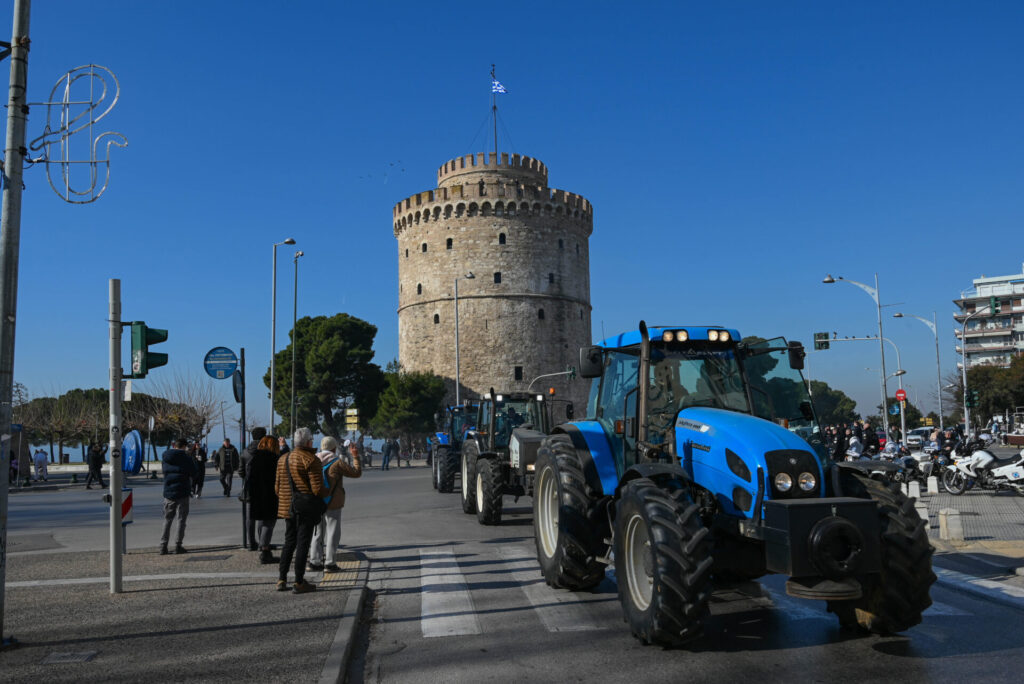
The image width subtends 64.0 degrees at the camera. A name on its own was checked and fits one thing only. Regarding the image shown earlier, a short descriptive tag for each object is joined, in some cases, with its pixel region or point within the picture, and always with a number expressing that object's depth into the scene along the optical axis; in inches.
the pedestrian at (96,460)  1122.0
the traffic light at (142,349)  349.7
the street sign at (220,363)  438.9
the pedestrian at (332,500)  365.4
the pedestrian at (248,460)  431.2
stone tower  2316.7
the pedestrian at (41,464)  1349.7
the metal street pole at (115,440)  323.3
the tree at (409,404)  2206.0
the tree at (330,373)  2237.9
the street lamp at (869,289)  1285.7
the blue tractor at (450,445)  850.1
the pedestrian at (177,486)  430.9
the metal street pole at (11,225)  243.8
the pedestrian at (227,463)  900.6
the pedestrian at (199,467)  881.0
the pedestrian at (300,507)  314.2
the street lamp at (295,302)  1503.4
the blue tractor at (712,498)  206.4
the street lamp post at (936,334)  1491.1
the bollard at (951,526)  417.7
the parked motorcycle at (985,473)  636.1
